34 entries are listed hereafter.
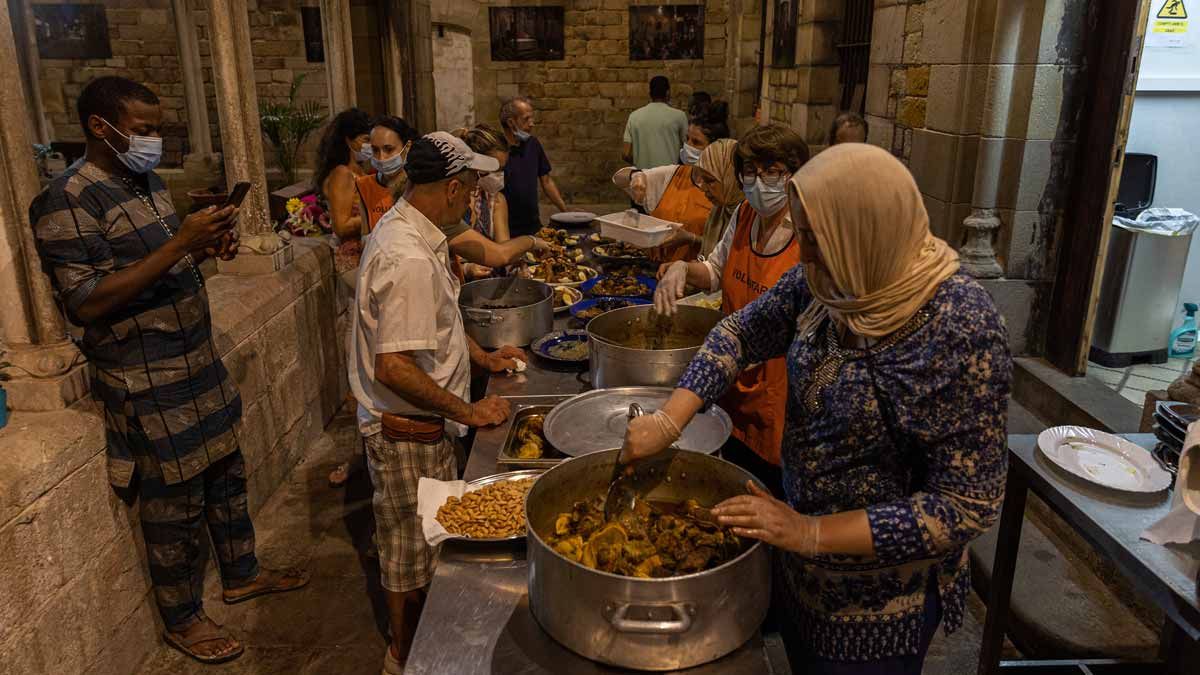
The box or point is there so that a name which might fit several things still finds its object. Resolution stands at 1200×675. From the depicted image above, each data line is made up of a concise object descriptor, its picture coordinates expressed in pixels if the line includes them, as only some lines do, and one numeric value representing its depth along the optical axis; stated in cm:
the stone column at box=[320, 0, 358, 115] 702
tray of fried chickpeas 201
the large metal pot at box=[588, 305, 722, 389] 256
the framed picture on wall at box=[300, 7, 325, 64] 1104
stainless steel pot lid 232
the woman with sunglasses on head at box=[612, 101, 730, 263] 452
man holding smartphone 259
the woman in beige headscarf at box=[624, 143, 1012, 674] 138
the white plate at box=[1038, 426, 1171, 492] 217
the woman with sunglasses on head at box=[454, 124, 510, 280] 383
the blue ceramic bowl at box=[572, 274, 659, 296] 430
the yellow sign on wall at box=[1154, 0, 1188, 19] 510
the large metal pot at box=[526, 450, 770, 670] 140
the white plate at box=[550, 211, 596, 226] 632
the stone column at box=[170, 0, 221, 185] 1051
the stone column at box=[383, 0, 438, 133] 898
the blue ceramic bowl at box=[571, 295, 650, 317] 386
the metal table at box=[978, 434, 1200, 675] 181
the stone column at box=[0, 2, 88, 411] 271
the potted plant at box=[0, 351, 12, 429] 265
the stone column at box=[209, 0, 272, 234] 436
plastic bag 487
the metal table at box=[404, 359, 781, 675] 161
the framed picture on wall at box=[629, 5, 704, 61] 1381
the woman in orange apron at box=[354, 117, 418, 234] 429
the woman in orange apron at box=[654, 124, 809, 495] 261
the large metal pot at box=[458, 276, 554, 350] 331
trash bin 488
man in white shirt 234
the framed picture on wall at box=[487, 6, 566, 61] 1383
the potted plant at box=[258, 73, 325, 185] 969
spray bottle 524
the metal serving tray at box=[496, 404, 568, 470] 234
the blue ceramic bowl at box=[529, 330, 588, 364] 325
